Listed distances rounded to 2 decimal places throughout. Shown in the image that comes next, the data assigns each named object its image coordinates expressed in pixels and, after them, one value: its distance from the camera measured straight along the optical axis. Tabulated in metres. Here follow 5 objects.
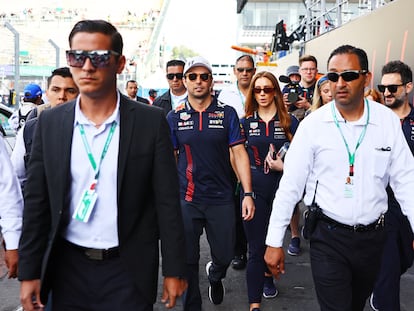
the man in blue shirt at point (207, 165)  4.01
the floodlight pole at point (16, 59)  11.41
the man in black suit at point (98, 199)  2.33
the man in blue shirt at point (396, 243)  3.75
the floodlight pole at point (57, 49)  13.21
